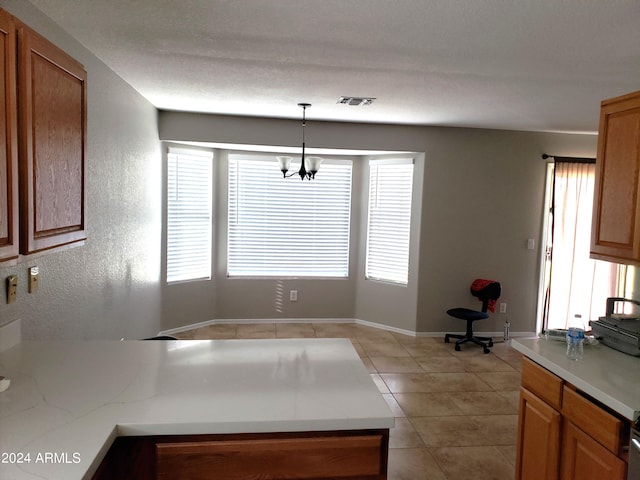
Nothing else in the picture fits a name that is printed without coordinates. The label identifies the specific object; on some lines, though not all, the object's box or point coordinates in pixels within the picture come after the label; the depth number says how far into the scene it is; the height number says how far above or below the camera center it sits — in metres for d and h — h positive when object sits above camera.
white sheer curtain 5.33 -0.37
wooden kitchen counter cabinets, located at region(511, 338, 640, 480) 1.80 -0.82
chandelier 4.47 +0.48
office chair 5.07 -1.04
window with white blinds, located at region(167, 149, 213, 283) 5.18 -0.08
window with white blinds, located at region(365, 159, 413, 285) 5.59 -0.05
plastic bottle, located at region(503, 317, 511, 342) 5.55 -1.32
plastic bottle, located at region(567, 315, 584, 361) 2.31 -0.60
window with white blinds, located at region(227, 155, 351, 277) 5.80 -0.11
